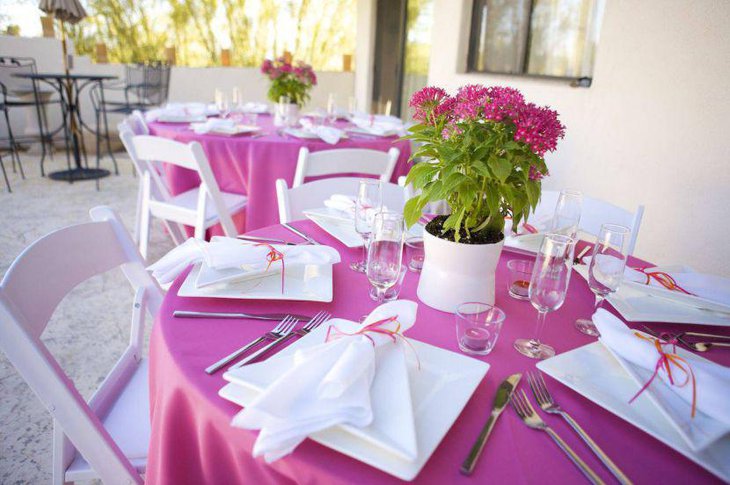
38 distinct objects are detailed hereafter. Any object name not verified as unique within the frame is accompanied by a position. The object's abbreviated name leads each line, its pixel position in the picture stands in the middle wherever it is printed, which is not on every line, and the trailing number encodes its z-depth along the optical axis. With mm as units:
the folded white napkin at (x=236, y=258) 996
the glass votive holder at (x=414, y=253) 1176
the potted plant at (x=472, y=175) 778
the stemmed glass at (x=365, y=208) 1166
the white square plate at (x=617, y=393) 610
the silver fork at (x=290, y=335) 759
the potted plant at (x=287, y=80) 3150
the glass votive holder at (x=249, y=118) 3197
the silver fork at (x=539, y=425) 584
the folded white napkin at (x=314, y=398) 565
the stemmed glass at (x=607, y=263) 907
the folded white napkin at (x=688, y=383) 640
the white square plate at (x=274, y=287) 945
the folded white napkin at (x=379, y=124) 2988
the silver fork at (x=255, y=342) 732
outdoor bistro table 4487
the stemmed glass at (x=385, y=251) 930
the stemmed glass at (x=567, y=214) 1319
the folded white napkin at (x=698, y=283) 1092
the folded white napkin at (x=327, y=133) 2674
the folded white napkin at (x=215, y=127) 2703
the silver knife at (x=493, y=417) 585
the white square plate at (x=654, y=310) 973
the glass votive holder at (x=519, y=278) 1071
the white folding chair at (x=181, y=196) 2146
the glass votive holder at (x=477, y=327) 827
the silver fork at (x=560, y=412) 592
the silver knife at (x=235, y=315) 877
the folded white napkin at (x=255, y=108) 3782
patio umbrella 4559
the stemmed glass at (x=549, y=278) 821
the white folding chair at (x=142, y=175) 2514
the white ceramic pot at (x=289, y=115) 3109
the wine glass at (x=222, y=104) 3133
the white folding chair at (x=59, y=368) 811
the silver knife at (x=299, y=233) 1260
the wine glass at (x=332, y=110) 3273
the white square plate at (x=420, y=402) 564
